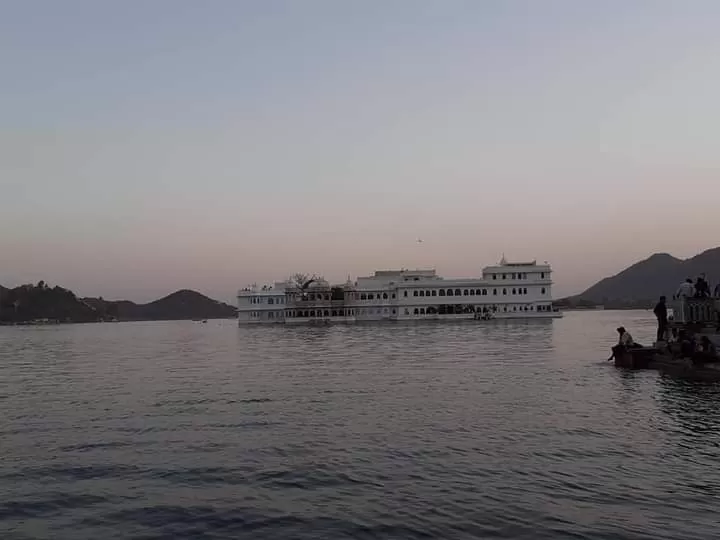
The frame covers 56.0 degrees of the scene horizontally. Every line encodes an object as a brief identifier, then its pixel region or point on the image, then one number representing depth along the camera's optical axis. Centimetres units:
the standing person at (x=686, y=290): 3105
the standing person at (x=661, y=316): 3059
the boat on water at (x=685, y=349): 2423
